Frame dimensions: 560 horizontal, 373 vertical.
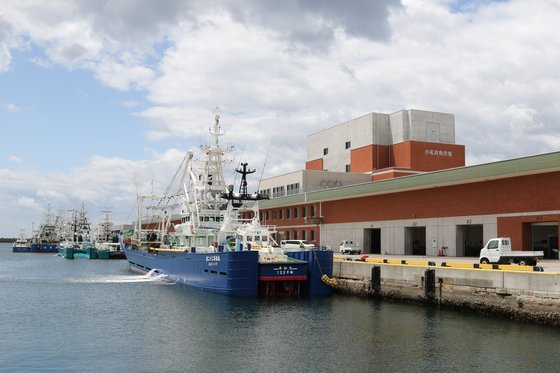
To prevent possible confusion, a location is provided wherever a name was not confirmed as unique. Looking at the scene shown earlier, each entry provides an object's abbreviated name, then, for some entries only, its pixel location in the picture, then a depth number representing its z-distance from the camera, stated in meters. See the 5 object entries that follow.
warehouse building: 45.41
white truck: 36.25
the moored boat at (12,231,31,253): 171.12
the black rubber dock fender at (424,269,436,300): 33.72
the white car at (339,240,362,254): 62.41
